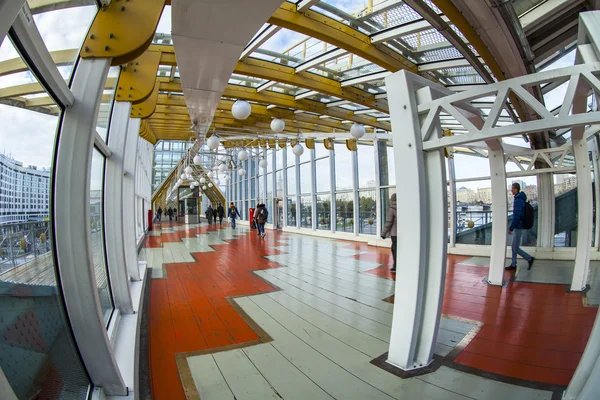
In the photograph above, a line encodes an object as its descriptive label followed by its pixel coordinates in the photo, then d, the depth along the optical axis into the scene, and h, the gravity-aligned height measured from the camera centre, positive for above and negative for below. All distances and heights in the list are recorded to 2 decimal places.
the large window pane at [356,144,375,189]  11.09 +1.55
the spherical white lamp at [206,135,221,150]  6.13 +1.44
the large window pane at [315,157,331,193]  13.36 +1.44
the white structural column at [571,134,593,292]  4.20 -0.35
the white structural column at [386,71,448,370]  2.25 -0.27
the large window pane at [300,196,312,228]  14.72 -0.37
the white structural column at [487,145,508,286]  4.34 -0.18
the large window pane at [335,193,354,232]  11.91 -0.34
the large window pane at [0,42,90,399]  0.99 -0.22
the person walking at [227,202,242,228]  16.25 -0.40
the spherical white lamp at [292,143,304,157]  7.05 +1.43
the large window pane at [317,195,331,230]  13.36 -0.36
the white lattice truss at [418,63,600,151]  1.79 +0.68
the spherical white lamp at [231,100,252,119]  4.11 +1.45
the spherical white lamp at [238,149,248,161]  7.42 +1.38
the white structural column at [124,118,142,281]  4.09 +0.22
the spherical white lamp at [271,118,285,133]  5.05 +1.47
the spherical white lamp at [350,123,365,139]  5.42 +1.44
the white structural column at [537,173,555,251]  7.35 -0.33
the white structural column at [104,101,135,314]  2.86 +0.03
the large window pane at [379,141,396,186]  10.56 +1.55
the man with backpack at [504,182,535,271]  5.32 -0.28
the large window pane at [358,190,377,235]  10.80 -0.36
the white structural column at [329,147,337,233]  12.88 +0.72
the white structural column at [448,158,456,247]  8.16 +0.13
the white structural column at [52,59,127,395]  1.47 +0.02
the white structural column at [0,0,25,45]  0.69 +0.51
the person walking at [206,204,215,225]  19.97 -0.48
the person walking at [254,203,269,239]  11.87 -0.46
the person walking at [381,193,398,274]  5.38 -0.44
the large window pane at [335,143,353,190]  12.17 +1.65
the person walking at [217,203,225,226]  19.80 -0.28
